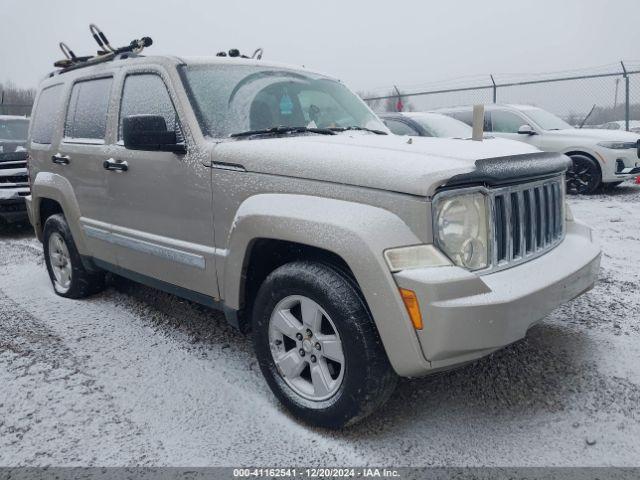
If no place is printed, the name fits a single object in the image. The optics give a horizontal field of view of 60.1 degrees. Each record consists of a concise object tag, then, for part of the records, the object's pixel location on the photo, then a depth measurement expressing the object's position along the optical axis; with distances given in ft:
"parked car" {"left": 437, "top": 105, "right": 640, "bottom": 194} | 30.35
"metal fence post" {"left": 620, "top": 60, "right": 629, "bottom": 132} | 45.80
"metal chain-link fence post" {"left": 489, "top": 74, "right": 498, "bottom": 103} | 52.54
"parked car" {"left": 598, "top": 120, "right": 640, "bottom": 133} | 46.37
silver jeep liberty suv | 7.39
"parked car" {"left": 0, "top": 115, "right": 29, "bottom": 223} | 25.07
